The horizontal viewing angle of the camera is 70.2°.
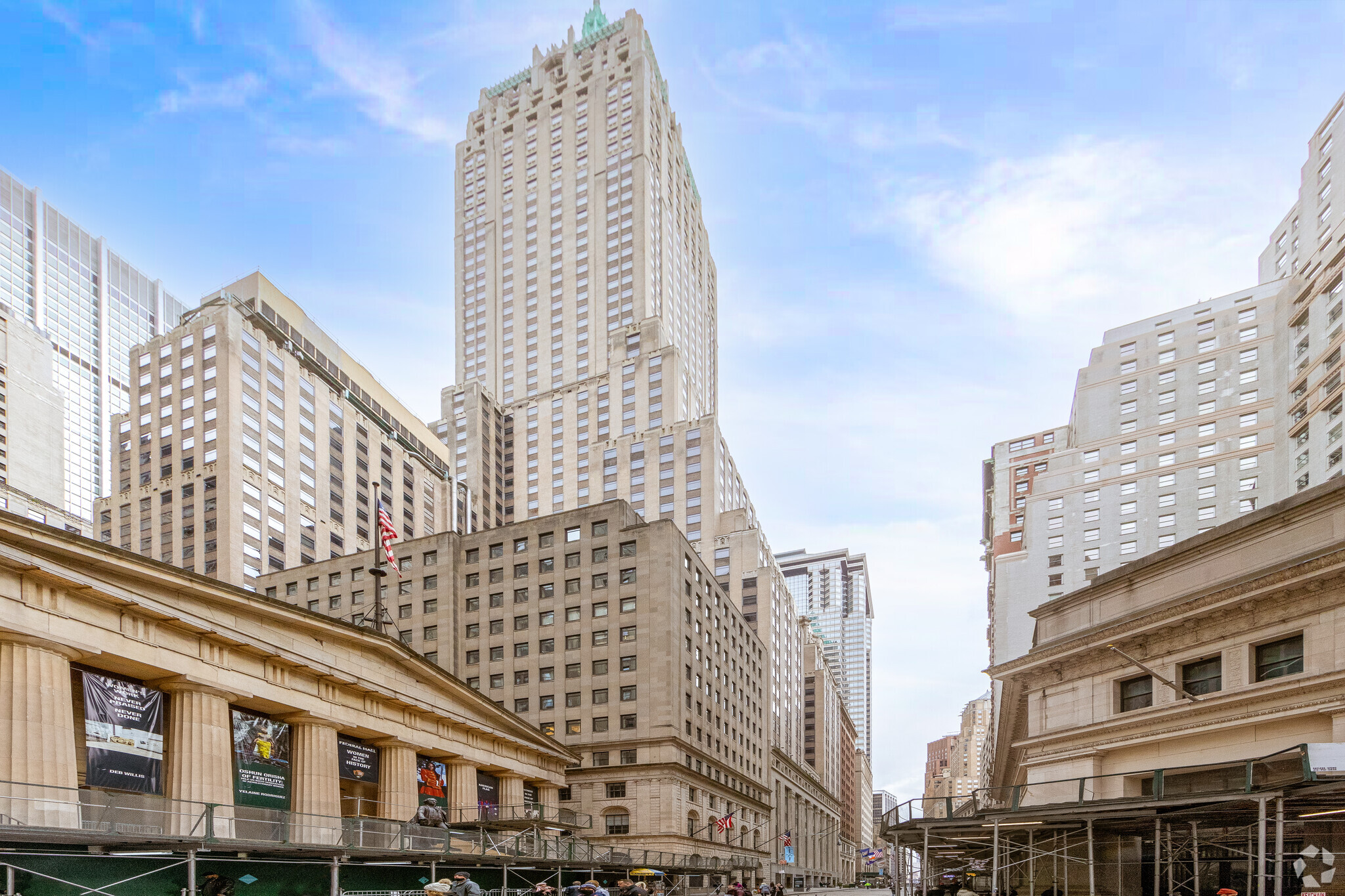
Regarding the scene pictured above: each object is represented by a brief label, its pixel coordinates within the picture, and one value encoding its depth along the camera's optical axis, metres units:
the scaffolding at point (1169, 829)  16.67
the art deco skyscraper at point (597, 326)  129.75
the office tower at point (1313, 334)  75.00
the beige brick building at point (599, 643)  67.19
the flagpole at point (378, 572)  36.09
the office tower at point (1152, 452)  88.00
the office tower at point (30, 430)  154.12
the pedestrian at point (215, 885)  23.77
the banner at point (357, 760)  37.22
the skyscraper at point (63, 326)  183.50
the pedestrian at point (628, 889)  24.06
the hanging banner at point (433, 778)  41.91
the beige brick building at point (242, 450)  102.19
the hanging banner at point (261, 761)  32.34
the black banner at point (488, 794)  45.88
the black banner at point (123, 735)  27.03
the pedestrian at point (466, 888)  18.30
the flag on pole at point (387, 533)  39.44
